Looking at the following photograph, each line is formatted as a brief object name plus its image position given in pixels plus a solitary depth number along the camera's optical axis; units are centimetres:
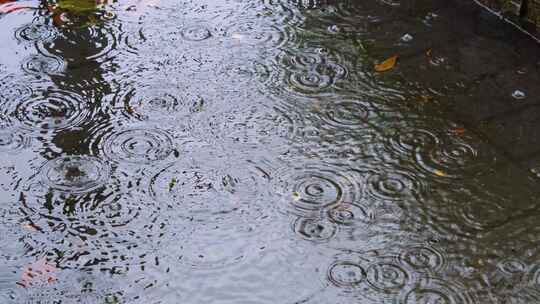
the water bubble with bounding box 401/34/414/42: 484
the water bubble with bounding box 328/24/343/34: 496
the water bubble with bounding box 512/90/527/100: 431
